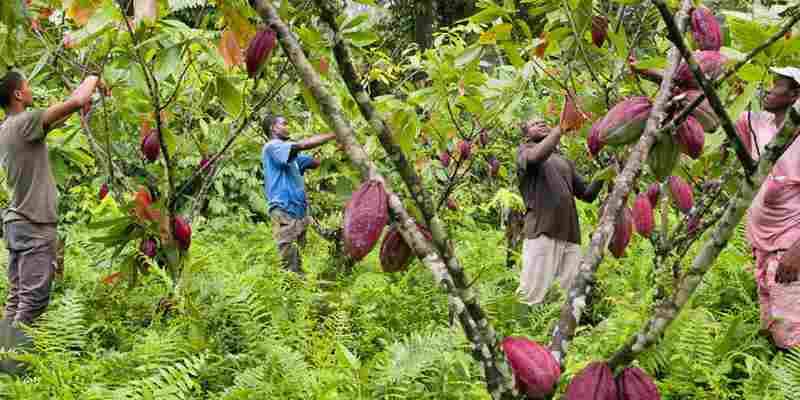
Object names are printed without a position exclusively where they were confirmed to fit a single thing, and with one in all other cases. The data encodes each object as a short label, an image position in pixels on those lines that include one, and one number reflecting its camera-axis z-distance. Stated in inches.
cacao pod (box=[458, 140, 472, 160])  107.2
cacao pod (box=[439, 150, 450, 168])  140.4
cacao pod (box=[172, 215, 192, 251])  97.3
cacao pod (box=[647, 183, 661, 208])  87.8
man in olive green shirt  105.8
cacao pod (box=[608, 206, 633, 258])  59.3
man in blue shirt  147.3
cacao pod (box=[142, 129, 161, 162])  91.0
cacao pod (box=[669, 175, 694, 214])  71.8
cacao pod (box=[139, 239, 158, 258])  98.5
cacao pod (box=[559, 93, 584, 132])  67.7
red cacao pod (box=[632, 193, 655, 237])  72.9
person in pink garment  89.2
